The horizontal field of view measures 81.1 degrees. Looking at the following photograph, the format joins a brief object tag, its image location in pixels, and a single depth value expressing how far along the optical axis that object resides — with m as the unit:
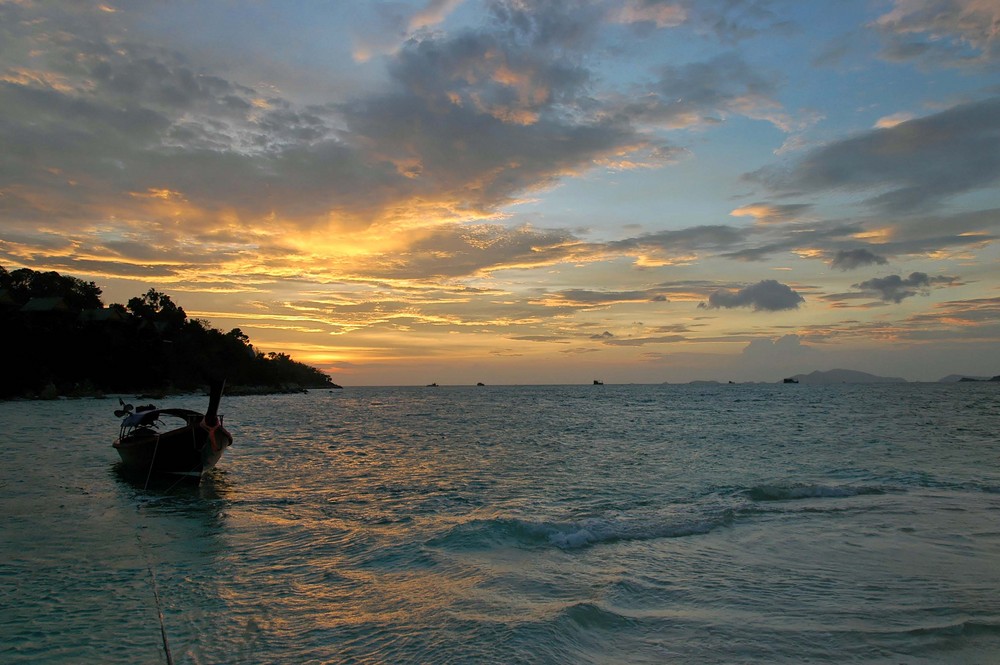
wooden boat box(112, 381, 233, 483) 20.17
